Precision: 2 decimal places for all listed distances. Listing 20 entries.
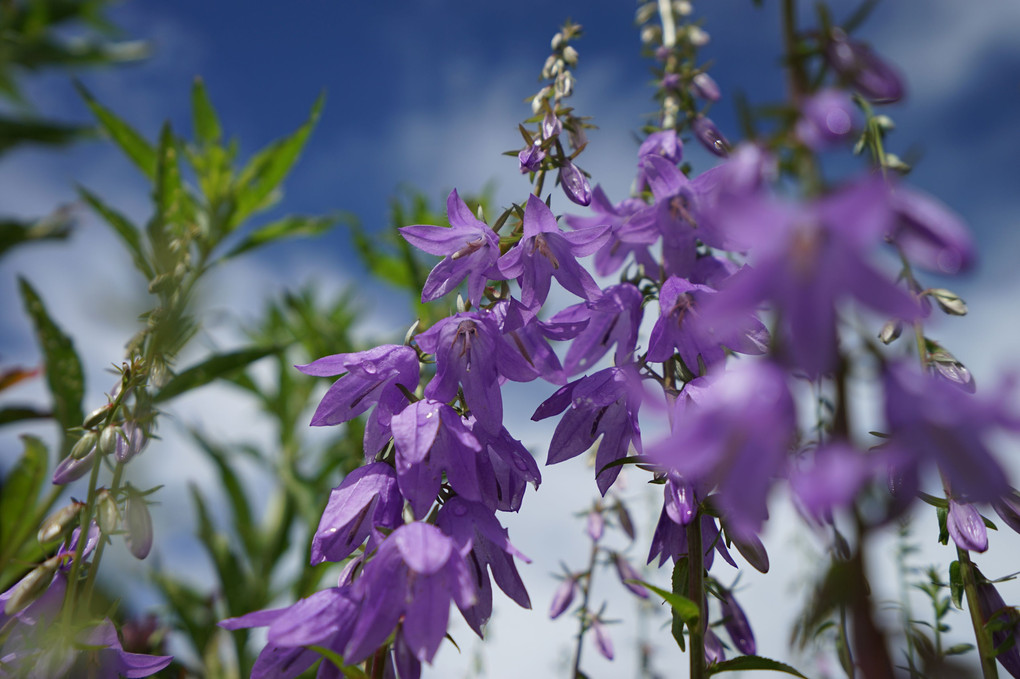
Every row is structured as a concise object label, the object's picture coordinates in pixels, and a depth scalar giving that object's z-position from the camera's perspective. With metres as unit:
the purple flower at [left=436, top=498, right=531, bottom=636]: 0.20
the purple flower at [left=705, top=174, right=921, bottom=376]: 0.12
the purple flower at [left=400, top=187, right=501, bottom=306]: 0.23
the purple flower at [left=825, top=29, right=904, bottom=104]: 0.14
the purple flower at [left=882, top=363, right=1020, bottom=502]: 0.12
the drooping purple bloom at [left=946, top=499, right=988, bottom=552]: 0.22
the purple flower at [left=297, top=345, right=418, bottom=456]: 0.22
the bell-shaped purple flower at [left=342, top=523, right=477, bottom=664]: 0.18
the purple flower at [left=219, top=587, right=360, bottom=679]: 0.19
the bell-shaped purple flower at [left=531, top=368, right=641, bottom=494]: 0.23
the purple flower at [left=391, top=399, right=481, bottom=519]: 0.20
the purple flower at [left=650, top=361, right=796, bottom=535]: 0.13
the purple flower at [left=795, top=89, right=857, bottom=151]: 0.13
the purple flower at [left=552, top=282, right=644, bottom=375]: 0.23
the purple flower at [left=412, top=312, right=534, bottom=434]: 0.21
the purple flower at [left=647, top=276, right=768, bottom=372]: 0.23
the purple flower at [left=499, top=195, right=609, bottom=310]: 0.22
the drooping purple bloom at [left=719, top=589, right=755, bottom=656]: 0.25
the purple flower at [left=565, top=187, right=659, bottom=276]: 0.26
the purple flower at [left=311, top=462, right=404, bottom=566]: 0.20
